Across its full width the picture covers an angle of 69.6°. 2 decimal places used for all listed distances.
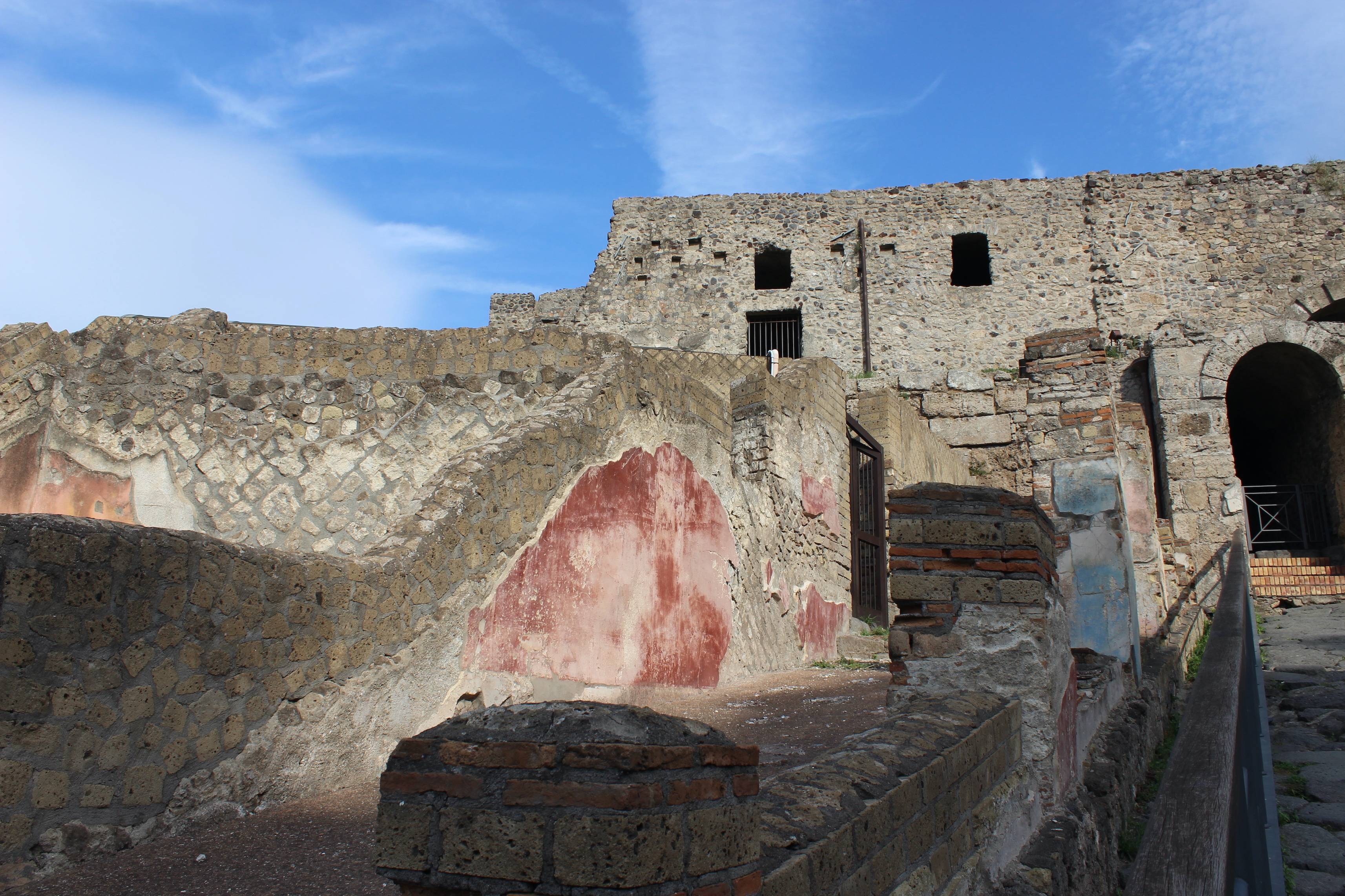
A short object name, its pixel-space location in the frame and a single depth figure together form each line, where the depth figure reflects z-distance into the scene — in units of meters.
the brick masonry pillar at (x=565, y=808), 1.32
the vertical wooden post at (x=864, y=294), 20.31
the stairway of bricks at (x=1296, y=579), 11.20
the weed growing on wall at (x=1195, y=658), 8.06
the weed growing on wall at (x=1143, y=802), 3.98
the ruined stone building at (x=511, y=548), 2.88
